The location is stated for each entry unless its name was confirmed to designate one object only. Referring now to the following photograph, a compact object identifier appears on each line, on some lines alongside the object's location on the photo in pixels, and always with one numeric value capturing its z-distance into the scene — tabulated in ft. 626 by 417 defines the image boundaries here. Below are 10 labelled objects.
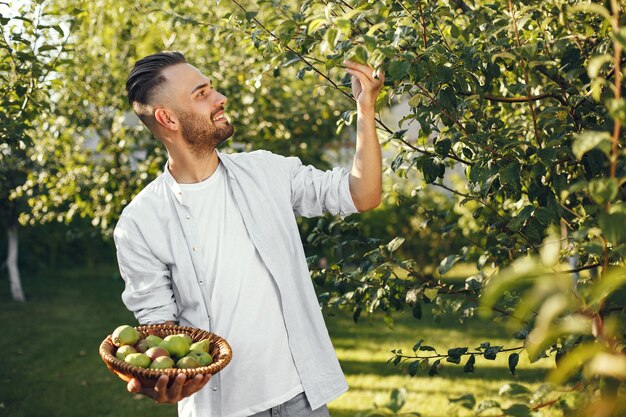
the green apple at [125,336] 7.68
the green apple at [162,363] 7.02
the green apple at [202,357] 7.14
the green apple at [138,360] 7.12
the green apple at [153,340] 7.59
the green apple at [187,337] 7.52
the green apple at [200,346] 7.29
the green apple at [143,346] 7.67
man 7.78
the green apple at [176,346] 7.30
